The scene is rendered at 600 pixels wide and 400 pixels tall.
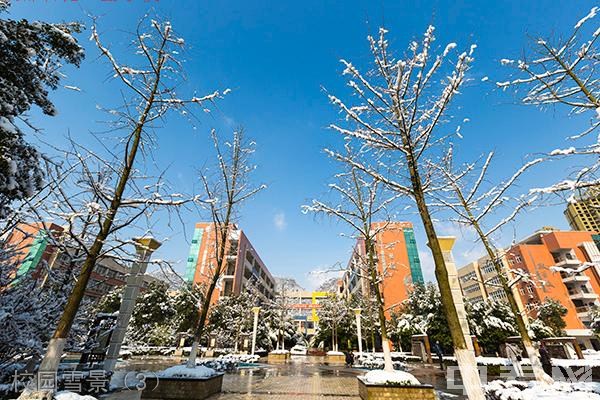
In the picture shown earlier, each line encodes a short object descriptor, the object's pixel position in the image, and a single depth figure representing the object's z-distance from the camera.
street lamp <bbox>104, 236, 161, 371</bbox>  10.23
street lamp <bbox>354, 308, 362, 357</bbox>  24.85
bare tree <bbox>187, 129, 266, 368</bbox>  9.68
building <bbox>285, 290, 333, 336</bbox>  82.19
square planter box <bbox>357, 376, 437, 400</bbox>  7.28
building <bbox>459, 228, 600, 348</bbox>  40.25
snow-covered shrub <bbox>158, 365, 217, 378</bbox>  8.38
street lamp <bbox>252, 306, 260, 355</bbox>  26.62
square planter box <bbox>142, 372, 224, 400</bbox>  8.06
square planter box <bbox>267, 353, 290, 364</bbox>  28.00
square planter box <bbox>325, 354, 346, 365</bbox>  26.04
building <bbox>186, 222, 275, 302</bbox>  43.28
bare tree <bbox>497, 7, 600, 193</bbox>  6.47
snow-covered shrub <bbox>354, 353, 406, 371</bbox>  18.41
